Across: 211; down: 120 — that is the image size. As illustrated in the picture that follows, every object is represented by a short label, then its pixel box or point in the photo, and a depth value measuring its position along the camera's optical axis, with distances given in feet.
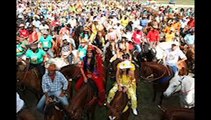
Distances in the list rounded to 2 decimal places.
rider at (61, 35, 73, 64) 12.34
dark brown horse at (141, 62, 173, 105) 12.15
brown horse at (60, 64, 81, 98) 11.91
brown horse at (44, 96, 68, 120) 11.51
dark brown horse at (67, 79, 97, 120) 11.59
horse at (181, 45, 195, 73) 11.95
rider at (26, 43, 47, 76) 12.05
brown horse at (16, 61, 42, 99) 11.73
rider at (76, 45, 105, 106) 11.89
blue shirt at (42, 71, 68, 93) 11.74
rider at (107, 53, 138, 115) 11.81
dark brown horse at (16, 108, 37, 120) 11.36
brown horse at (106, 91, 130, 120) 11.62
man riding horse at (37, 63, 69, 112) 11.68
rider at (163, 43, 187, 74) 12.28
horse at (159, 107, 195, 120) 11.43
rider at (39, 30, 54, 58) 12.36
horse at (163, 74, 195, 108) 11.61
